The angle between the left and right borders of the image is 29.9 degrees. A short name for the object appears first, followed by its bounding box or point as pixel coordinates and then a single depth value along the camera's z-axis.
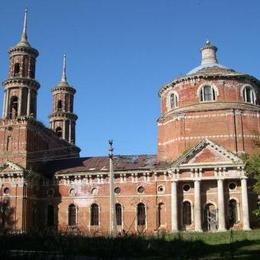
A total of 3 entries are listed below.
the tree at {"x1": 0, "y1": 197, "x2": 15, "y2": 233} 49.12
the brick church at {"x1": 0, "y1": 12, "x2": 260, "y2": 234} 45.91
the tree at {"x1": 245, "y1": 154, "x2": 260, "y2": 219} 37.56
